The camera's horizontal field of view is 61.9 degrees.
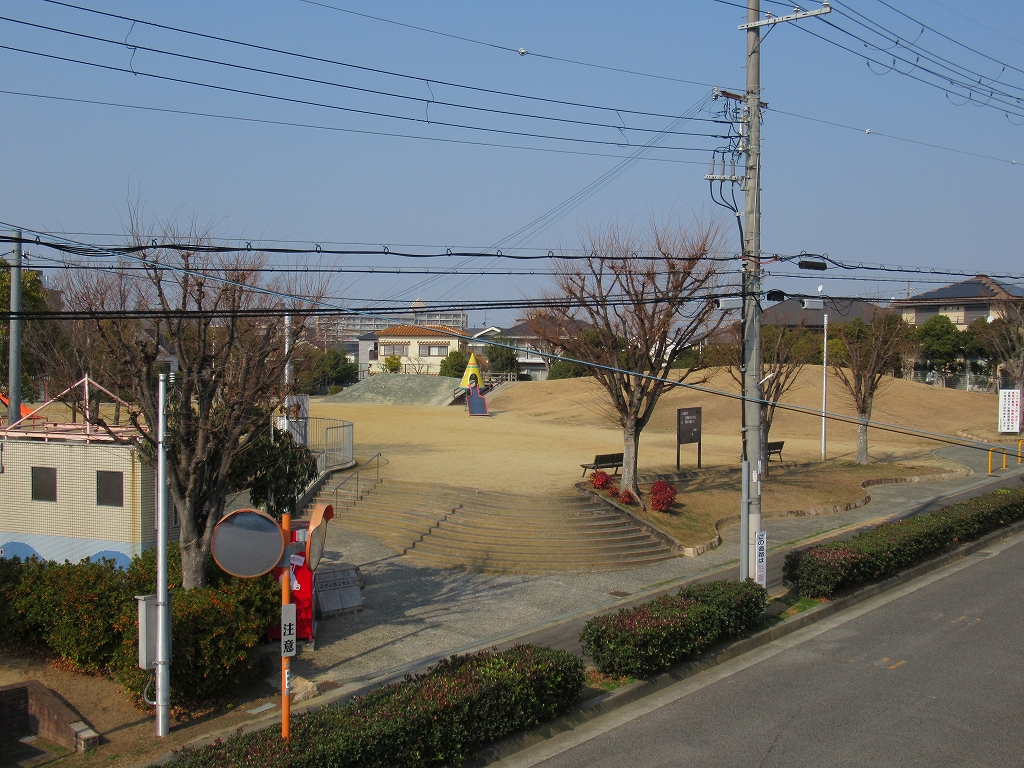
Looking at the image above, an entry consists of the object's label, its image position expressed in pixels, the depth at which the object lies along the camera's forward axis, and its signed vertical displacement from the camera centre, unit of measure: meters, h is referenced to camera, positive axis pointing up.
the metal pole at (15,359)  16.95 +0.10
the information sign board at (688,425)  28.28 -2.02
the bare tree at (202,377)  11.72 -0.19
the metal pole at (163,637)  9.90 -3.17
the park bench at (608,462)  25.08 -2.87
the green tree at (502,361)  81.19 +0.36
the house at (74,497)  13.91 -2.22
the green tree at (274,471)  13.73 -1.77
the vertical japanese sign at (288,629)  8.77 -2.74
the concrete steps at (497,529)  18.97 -3.94
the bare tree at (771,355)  31.86 +0.42
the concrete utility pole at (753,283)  14.16 +1.35
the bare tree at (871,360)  34.81 +0.22
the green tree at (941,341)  71.81 +2.08
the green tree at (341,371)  76.56 -0.63
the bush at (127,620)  10.66 -3.41
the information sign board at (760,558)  14.16 -3.21
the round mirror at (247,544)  9.65 -2.04
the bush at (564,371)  66.06 -0.49
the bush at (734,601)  12.45 -3.51
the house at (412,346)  89.50 +1.98
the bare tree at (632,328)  22.62 +1.01
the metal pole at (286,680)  7.82 -3.20
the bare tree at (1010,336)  53.41 +1.96
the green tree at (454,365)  77.06 -0.07
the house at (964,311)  71.94 +5.60
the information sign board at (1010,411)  37.28 -2.01
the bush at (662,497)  22.64 -3.52
